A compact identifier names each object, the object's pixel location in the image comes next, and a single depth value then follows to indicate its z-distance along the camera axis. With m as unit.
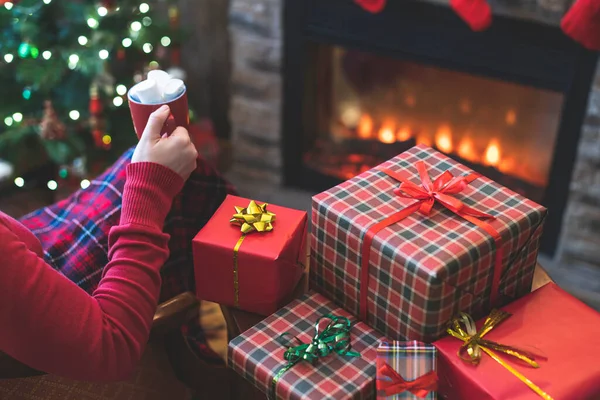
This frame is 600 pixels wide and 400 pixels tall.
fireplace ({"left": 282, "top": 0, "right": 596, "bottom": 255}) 2.23
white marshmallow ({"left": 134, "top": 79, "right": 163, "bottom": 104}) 1.27
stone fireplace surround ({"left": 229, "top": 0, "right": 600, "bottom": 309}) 2.23
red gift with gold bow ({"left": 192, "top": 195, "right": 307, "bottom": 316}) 1.26
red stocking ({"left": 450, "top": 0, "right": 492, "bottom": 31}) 2.04
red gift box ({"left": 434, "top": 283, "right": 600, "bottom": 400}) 1.07
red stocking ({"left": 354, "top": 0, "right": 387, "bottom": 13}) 2.20
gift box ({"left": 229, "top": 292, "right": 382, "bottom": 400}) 1.13
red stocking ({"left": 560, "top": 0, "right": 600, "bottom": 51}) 1.81
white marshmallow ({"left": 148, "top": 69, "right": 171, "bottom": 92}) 1.28
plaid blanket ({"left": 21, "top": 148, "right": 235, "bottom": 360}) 1.40
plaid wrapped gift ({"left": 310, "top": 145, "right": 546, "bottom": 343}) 1.13
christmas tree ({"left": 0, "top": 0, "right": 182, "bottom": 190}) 2.30
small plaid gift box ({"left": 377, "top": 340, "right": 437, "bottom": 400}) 1.10
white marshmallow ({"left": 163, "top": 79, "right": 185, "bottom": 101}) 1.28
